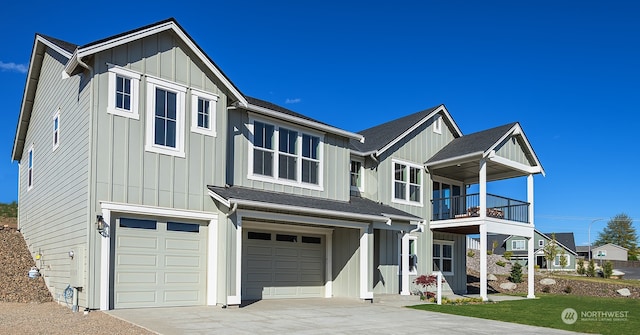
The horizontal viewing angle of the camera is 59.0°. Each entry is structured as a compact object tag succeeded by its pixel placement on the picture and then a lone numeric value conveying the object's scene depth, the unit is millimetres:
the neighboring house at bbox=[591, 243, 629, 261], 82000
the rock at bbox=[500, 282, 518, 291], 28100
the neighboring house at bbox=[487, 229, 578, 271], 63781
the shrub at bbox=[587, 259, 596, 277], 40206
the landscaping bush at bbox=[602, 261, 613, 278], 39719
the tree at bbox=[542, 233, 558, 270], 52312
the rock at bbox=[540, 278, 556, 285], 29297
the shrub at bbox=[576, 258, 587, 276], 41625
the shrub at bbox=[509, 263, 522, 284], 29641
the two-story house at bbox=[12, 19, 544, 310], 13227
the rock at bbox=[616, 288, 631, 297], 27056
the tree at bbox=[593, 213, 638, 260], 90831
